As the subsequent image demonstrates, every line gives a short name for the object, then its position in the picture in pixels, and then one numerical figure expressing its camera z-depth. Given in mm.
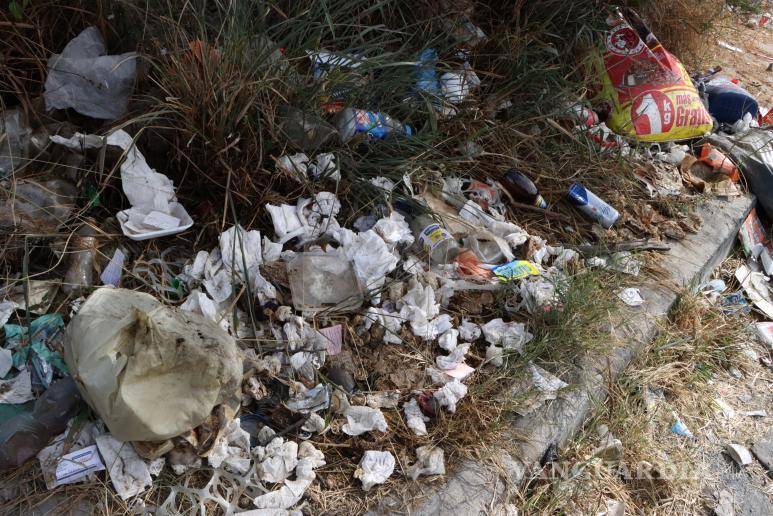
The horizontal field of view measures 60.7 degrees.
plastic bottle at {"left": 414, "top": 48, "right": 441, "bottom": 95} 2707
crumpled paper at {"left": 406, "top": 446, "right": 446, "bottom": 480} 1824
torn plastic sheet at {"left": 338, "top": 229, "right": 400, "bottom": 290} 2201
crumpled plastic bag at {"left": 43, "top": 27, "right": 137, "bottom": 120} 2209
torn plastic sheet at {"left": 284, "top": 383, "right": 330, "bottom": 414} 1873
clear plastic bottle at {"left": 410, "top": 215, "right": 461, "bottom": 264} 2383
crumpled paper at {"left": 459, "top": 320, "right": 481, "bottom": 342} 2236
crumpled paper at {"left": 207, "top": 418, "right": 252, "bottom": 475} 1711
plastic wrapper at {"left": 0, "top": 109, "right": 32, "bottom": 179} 2082
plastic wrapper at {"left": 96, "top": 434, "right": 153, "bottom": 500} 1625
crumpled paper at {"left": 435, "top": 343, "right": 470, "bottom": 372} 2121
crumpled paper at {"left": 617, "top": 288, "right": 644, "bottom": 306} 2582
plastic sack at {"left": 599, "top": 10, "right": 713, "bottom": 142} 3299
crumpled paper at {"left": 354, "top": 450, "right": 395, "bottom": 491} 1770
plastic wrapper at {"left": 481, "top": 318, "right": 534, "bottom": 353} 2223
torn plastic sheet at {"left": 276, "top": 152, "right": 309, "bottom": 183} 2293
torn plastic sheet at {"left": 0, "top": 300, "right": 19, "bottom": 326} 1842
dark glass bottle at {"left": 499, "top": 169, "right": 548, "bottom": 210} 2801
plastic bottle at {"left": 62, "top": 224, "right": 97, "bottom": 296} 1955
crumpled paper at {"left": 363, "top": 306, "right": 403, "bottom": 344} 2133
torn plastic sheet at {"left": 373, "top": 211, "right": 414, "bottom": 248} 2320
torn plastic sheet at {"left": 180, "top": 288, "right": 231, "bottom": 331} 1985
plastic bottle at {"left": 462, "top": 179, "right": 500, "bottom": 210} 2721
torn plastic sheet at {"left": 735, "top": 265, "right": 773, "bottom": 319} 3037
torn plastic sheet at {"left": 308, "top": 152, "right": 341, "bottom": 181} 2373
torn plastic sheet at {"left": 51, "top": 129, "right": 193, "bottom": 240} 2084
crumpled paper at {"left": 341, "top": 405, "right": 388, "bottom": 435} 1876
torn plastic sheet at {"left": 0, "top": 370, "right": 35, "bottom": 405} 1751
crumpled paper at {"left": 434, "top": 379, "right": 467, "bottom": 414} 1985
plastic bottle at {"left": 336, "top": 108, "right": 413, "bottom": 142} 2475
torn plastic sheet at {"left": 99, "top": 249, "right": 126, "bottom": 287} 2014
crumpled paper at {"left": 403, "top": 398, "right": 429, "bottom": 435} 1933
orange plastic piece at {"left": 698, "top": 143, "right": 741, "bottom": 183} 3410
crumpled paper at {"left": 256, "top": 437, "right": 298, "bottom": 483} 1718
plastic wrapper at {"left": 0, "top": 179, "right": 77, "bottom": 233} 1979
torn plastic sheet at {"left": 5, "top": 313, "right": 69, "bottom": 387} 1800
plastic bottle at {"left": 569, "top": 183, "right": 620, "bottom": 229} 2861
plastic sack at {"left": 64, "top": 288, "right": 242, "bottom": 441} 1577
